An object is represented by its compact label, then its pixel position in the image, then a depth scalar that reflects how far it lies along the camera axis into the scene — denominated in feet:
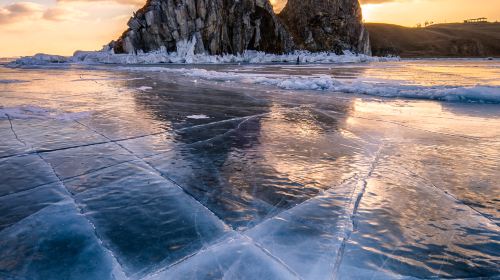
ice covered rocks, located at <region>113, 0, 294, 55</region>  170.09
